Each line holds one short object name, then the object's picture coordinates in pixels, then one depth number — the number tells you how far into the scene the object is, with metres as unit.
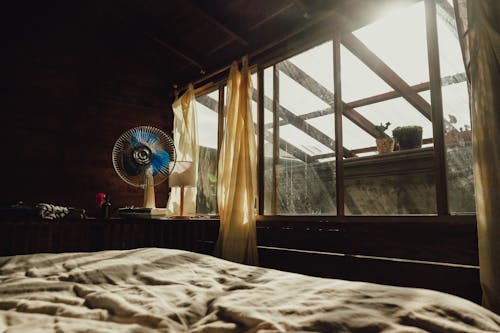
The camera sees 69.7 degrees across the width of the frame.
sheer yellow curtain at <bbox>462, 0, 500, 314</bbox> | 1.86
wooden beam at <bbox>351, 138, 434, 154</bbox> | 3.89
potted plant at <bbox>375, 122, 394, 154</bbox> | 3.76
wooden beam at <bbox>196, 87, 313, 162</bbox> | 3.58
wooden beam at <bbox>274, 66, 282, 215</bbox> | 3.56
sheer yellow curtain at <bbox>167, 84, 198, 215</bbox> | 4.37
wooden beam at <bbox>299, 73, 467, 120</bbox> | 3.51
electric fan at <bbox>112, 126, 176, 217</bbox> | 3.42
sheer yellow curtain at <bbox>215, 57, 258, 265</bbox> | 3.35
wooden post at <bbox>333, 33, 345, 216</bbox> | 2.98
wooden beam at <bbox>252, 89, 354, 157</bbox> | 3.58
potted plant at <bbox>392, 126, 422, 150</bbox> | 3.53
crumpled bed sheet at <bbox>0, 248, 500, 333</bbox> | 0.62
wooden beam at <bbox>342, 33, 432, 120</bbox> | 3.46
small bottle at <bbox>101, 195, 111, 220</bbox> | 3.46
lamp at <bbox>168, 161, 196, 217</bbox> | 3.70
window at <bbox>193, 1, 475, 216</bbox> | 3.23
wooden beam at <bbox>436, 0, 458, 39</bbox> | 2.55
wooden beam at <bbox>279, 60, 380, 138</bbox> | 3.56
